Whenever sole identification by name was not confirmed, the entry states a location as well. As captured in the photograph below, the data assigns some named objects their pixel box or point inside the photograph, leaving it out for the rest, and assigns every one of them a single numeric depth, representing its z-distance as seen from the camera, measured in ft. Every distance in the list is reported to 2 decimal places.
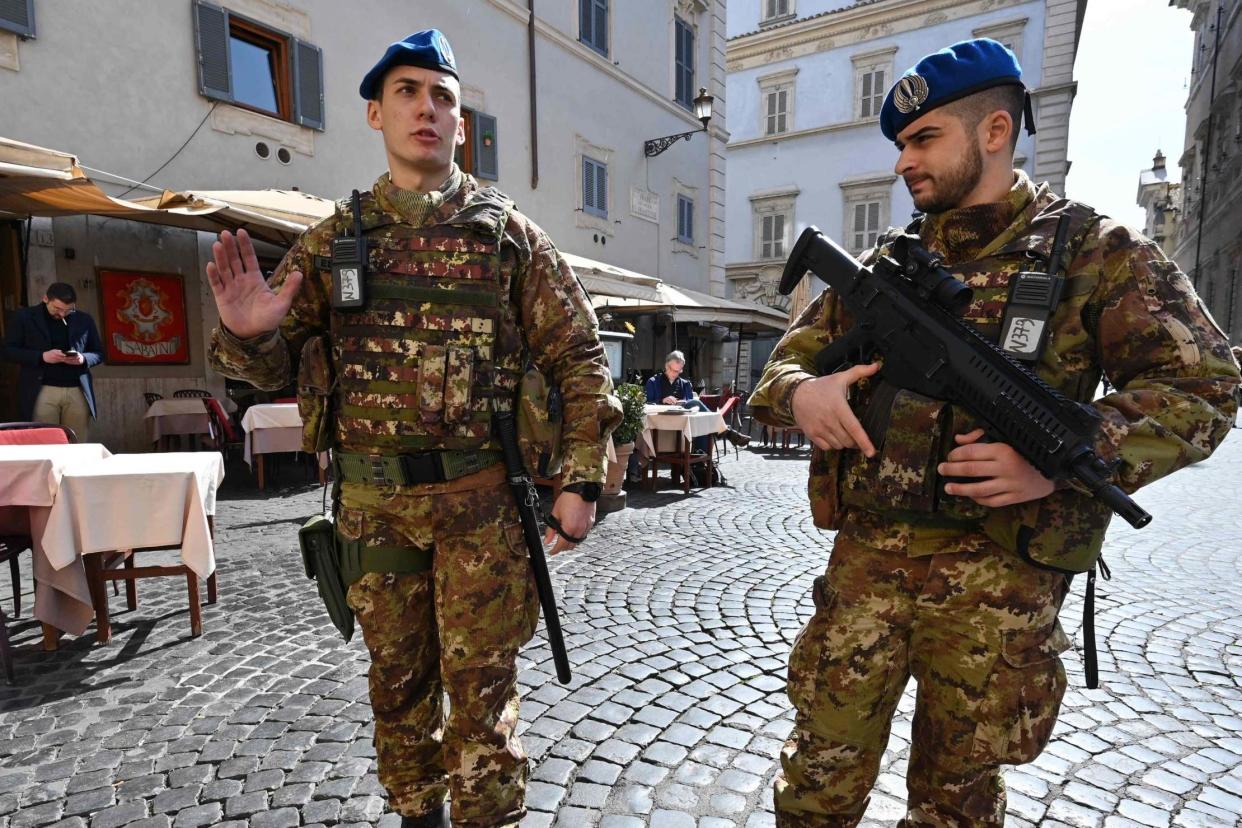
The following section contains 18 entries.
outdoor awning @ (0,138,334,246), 15.29
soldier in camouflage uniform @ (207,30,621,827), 5.21
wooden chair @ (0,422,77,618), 9.58
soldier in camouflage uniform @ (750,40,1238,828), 3.98
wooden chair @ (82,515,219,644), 9.81
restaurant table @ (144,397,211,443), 22.29
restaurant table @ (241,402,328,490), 20.20
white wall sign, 47.39
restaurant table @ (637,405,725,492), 21.70
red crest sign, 23.44
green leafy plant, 19.11
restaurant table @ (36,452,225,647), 9.31
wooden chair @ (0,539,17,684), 8.51
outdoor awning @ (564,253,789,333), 29.25
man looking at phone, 16.48
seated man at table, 25.26
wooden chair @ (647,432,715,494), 21.94
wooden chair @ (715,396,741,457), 27.63
